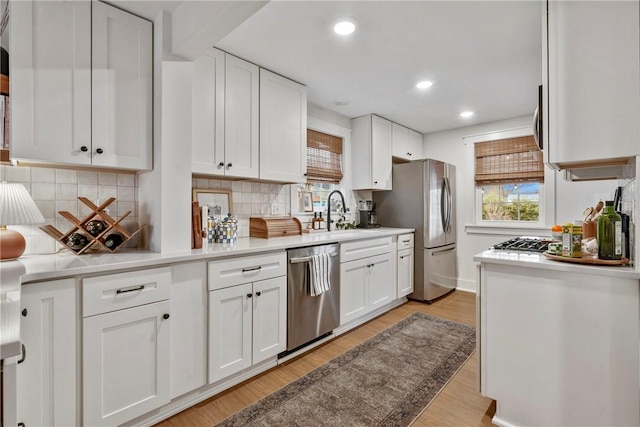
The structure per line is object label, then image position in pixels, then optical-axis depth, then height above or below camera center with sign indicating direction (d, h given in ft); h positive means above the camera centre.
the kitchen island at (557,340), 4.54 -2.10
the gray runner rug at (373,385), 5.86 -3.89
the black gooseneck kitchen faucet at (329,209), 12.08 +0.06
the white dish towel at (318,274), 8.19 -1.70
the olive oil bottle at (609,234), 4.79 -0.34
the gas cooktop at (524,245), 6.62 -0.77
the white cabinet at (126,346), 4.88 -2.29
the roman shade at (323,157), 11.73 +2.15
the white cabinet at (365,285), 9.61 -2.51
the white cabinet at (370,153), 12.91 +2.49
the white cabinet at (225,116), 7.42 +2.44
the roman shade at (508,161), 13.09 +2.26
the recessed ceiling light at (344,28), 6.63 +4.03
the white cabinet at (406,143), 14.29 +3.35
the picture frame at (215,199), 8.43 +0.32
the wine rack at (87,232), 5.88 -0.39
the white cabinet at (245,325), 6.39 -2.56
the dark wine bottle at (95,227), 6.13 -0.34
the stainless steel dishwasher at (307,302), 7.88 -2.50
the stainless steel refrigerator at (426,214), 12.85 -0.12
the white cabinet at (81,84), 5.17 +2.31
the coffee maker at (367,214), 13.65 -0.12
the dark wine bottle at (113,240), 6.17 -0.60
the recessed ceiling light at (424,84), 9.68 +4.06
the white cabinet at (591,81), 4.30 +1.94
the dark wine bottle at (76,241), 5.94 -0.61
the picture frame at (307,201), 11.60 +0.38
